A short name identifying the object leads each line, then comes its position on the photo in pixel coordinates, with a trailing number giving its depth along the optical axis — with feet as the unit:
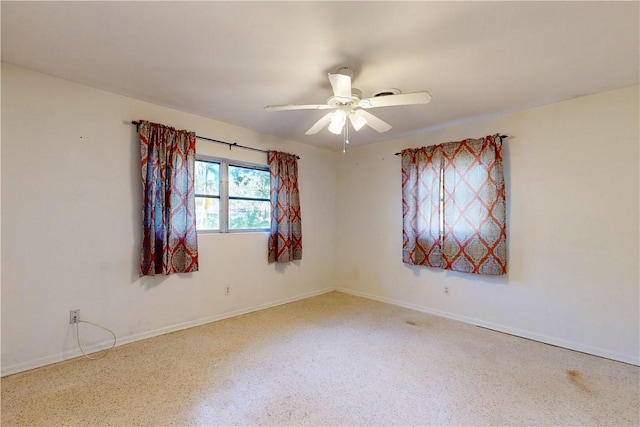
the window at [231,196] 10.87
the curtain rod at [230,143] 10.68
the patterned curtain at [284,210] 12.56
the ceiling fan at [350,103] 6.30
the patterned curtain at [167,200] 9.04
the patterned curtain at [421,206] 11.53
